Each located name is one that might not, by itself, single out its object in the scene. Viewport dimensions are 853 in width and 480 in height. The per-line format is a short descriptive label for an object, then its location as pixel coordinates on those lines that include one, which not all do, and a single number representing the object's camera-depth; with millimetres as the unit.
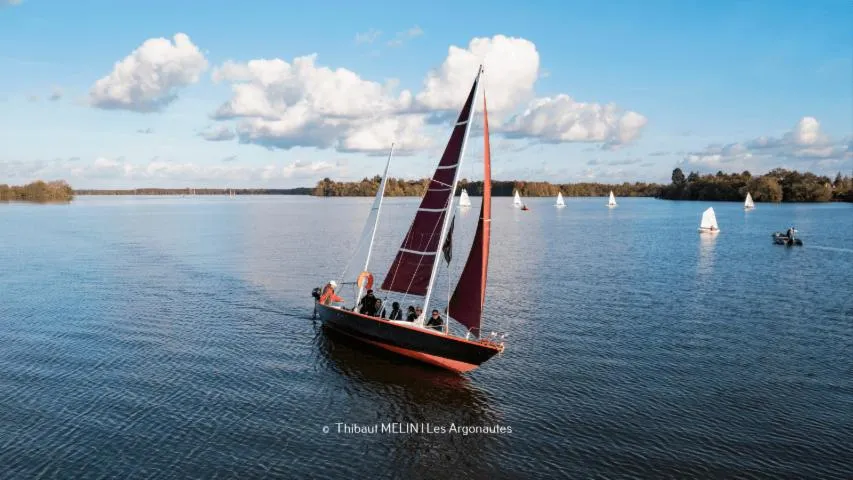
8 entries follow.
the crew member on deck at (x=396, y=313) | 31188
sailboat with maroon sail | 26281
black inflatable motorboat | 81375
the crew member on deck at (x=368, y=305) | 32281
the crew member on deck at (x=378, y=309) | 31994
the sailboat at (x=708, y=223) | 100438
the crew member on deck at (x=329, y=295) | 35781
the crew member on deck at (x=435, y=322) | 28831
